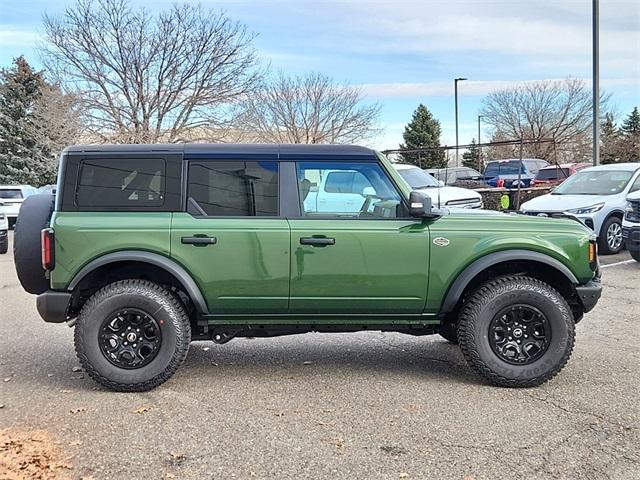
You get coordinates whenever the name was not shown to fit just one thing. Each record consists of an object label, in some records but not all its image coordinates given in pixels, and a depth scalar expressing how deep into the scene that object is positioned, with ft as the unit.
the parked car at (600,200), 38.14
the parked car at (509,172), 84.40
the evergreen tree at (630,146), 113.19
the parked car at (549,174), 73.72
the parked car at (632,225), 33.40
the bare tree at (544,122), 133.28
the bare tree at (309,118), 95.40
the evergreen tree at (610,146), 117.29
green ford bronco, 15.19
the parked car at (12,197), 71.72
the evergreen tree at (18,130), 115.24
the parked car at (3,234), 46.24
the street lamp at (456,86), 126.41
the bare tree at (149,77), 82.58
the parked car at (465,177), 78.01
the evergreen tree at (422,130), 151.84
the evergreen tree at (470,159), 130.52
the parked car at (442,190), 43.24
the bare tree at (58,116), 82.94
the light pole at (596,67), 48.67
